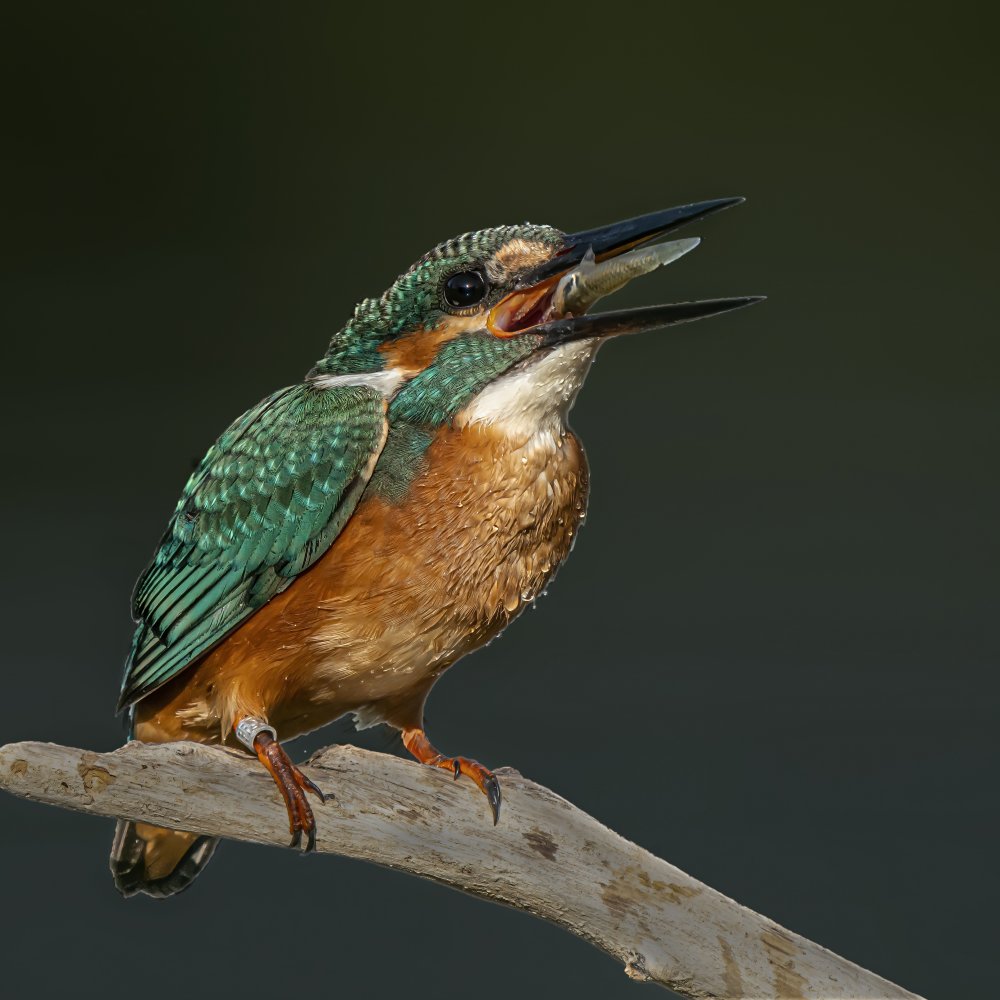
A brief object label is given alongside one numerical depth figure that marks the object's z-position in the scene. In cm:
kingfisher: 398
